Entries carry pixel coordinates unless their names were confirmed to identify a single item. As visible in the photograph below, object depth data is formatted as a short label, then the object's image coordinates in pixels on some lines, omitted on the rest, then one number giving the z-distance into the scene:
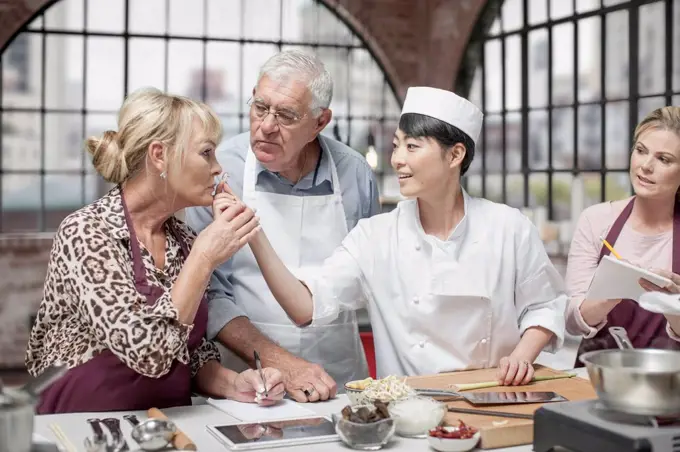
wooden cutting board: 1.83
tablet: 1.85
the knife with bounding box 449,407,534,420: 1.93
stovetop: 1.59
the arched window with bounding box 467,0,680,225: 6.28
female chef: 2.56
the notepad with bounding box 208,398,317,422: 2.12
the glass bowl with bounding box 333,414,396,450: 1.80
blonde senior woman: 2.07
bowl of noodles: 1.98
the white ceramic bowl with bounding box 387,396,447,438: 1.90
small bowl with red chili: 1.77
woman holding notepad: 2.88
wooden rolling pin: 1.79
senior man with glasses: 2.74
